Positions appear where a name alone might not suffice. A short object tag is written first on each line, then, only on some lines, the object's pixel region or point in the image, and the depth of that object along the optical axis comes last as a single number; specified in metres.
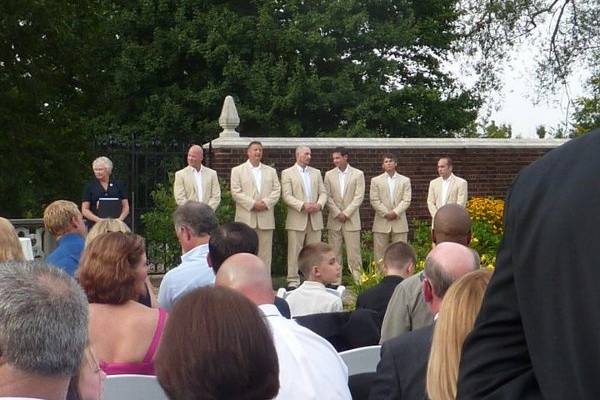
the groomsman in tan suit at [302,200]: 16.03
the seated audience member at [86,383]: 2.80
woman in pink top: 4.66
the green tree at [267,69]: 26.83
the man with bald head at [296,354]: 3.78
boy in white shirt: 6.48
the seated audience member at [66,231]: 7.44
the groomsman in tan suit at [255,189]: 15.67
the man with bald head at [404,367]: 3.92
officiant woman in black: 14.23
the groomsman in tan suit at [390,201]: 16.97
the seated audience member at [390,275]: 6.65
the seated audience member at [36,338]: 2.45
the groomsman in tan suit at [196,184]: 15.38
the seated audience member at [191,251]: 6.48
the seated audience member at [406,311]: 5.67
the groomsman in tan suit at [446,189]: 16.97
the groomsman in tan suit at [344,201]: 16.56
